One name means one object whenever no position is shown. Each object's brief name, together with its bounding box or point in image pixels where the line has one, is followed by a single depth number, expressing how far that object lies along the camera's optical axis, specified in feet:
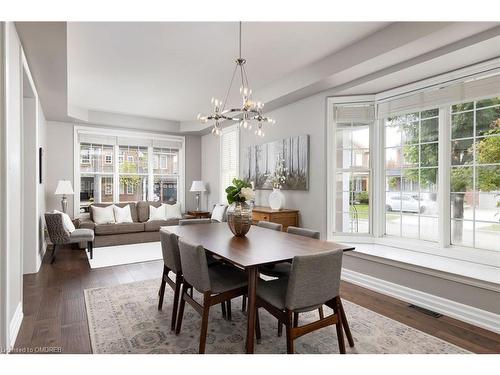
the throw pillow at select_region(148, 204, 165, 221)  21.71
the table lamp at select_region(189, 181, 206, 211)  23.81
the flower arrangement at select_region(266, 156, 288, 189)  15.56
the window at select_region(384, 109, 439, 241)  11.25
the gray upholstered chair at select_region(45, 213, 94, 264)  15.01
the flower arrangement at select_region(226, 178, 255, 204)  8.80
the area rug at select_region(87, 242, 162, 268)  15.03
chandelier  8.86
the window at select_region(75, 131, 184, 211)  21.24
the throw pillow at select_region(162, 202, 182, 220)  22.40
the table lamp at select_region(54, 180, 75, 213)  18.10
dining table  6.40
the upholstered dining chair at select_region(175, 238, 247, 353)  6.75
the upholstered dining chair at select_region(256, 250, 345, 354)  6.08
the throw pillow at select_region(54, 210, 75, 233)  15.65
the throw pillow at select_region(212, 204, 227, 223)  19.29
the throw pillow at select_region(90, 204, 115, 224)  19.29
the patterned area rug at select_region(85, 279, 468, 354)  7.11
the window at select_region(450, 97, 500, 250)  9.47
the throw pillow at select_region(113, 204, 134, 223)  20.07
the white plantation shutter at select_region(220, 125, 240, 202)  20.44
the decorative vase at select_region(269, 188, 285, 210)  15.10
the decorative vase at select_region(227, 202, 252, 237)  8.86
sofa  18.56
